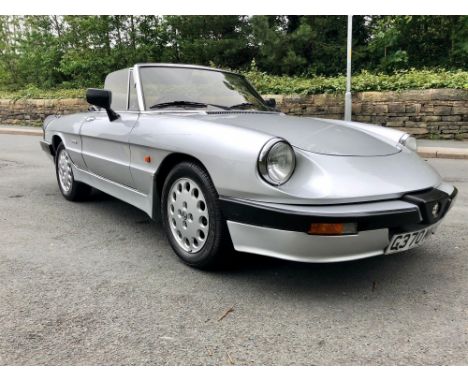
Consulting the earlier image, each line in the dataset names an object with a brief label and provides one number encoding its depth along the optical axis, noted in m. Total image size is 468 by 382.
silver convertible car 2.20
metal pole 10.58
